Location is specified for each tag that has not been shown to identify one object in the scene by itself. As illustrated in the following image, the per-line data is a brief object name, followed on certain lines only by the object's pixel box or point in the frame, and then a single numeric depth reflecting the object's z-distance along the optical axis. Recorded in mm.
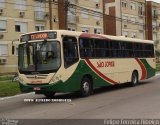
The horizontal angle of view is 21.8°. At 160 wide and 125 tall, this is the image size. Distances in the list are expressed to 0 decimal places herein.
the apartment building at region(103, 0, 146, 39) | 69000
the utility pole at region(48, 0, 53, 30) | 52031
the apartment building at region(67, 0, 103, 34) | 55688
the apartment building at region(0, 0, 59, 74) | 46250
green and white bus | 16422
